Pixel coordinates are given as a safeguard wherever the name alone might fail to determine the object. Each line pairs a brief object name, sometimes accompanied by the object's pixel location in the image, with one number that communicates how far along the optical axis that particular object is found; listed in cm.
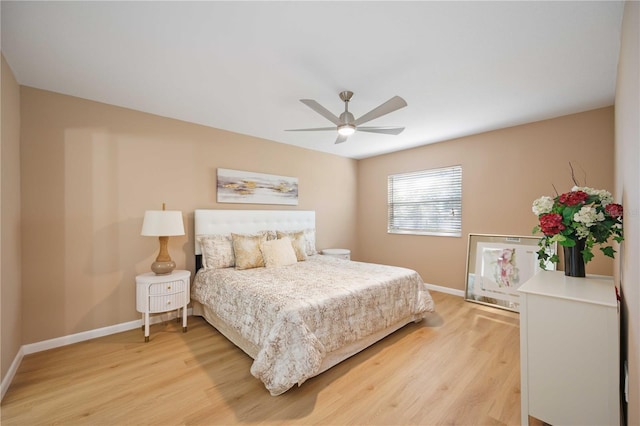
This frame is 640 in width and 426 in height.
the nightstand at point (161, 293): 277
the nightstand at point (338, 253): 472
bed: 194
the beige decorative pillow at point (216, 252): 332
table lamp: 280
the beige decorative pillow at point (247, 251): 332
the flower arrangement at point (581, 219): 170
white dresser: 139
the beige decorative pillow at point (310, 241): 437
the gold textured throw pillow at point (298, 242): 387
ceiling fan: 228
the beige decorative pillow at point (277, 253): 345
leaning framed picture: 357
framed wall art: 381
